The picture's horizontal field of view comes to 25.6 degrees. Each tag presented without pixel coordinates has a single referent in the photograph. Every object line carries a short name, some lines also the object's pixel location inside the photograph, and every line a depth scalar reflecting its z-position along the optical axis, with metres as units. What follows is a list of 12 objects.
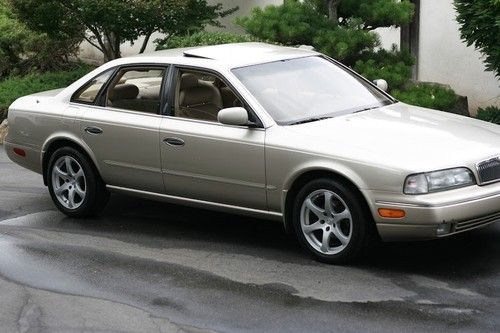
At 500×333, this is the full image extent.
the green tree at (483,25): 11.16
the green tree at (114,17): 14.79
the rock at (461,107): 13.36
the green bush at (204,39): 13.88
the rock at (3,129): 14.53
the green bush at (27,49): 17.23
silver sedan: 7.29
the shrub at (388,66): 12.79
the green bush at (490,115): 11.87
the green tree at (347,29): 12.87
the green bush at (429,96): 12.77
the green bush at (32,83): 15.55
